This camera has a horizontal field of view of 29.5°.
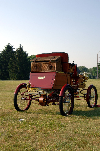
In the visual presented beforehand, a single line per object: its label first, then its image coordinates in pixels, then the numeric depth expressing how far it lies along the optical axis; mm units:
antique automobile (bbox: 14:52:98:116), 7906
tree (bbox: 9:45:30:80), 62125
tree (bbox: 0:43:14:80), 65688
